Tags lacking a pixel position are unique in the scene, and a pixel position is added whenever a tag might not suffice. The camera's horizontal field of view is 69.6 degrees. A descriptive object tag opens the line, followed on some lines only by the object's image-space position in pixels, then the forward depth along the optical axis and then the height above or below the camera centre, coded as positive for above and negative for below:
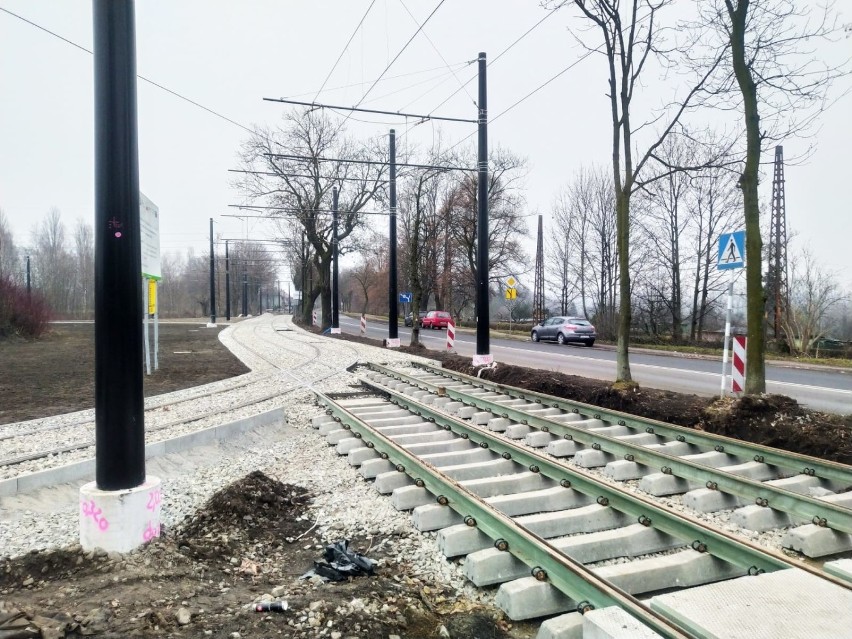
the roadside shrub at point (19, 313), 28.86 +0.01
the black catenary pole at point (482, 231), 14.40 +1.87
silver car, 31.16 -1.13
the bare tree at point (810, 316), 24.80 -0.38
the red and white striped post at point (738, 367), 9.55 -0.94
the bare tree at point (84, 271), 82.50 +5.70
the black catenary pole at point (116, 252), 3.95 +0.40
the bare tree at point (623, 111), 10.70 +3.51
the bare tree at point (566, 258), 43.53 +3.66
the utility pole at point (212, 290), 45.19 +1.60
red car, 47.91 -0.73
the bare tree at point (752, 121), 8.47 +2.68
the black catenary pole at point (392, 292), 22.61 +0.71
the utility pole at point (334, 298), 33.84 +0.72
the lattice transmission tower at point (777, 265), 25.19 +1.75
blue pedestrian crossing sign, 9.12 +0.87
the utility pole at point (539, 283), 43.94 +1.88
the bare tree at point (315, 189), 36.84 +7.75
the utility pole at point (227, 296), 57.18 +1.57
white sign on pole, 13.24 +1.67
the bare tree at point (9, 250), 61.86 +6.88
